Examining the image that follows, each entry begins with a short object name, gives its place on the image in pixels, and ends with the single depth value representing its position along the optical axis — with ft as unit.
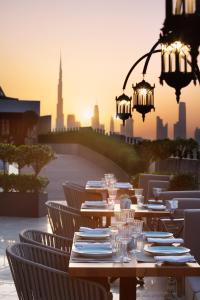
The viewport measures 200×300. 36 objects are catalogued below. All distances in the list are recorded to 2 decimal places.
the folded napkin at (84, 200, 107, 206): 26.75
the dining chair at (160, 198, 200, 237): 28.86
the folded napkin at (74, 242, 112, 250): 16.07
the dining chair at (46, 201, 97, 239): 24.56
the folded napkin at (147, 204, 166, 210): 26.42
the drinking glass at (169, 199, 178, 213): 23.72
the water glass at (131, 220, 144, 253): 16.06
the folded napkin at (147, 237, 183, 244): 17.03
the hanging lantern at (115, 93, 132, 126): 40.65
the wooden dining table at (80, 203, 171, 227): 25.27
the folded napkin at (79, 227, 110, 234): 18.08
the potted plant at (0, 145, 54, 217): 43.39
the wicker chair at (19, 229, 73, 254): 18.34
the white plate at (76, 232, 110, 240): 17.52
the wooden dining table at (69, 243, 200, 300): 14.70
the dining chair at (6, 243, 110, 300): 14.53
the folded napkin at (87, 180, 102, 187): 36.59
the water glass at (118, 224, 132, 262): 15.43
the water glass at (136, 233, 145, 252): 16.54
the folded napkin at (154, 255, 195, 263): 15.02
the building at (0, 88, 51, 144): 175.42
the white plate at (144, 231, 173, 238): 17.89
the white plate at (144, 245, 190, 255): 15.81
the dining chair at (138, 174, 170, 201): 45.57
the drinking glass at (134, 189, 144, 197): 27.53
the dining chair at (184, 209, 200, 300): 23.11
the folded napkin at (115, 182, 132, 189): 35.55
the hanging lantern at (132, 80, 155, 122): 35.45
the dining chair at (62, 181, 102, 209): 34.86
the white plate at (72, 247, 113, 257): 15.53
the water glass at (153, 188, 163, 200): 28.78
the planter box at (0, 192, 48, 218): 43.32
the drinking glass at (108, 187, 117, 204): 27.68
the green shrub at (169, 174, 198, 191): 41.78
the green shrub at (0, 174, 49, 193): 43.86
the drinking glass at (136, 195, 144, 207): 27.45
